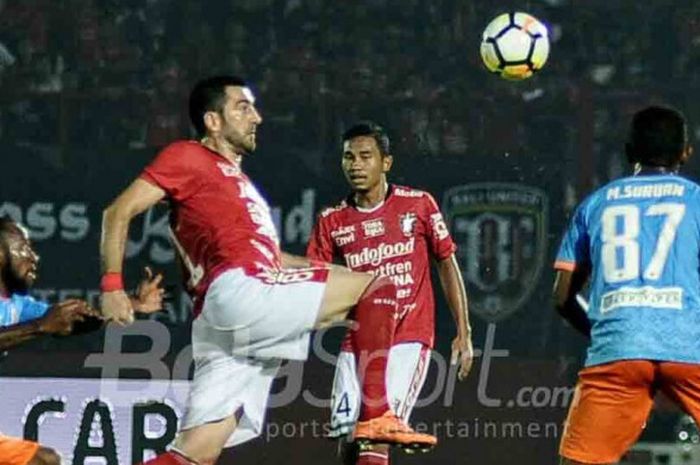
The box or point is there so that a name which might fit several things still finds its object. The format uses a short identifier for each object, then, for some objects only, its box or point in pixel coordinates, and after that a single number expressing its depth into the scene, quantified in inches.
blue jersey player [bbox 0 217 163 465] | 546.3
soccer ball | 832.9
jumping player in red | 564.4
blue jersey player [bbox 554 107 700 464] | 543.5
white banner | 842.8
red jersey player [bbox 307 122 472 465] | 746.8
